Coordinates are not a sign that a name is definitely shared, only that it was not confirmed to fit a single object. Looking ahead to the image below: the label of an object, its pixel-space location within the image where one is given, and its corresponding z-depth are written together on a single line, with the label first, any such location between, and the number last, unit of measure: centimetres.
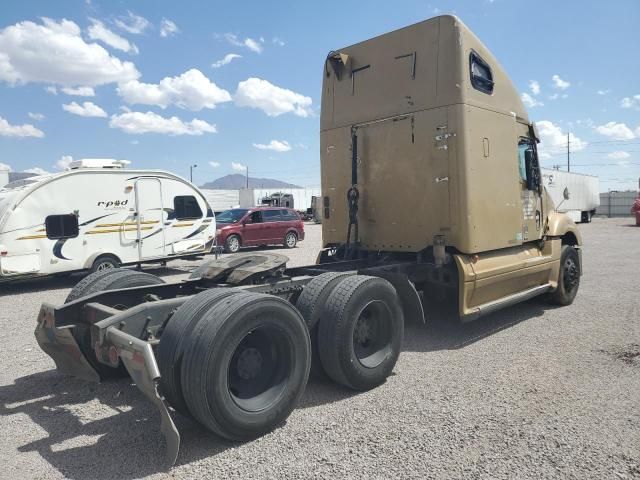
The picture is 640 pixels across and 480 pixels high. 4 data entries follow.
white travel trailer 1045
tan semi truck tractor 354
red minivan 1783
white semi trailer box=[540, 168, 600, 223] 3434
